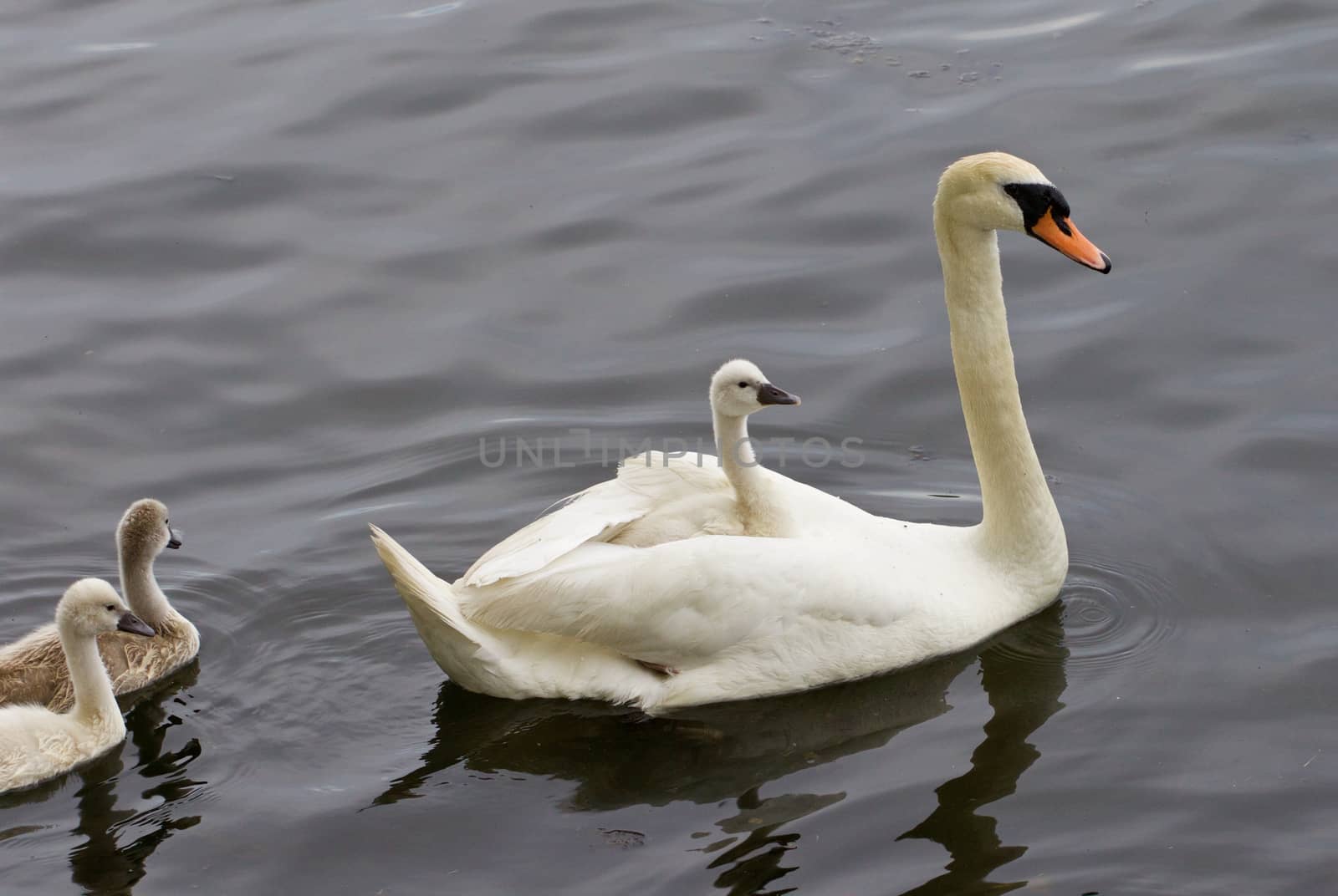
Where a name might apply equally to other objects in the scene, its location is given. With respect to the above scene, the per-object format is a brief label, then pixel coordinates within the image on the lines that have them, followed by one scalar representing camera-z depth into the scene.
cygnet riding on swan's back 14.26
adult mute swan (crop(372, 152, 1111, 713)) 13.73
